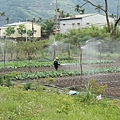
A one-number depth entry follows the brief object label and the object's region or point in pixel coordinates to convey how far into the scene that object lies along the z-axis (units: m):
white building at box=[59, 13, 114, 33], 57.78
